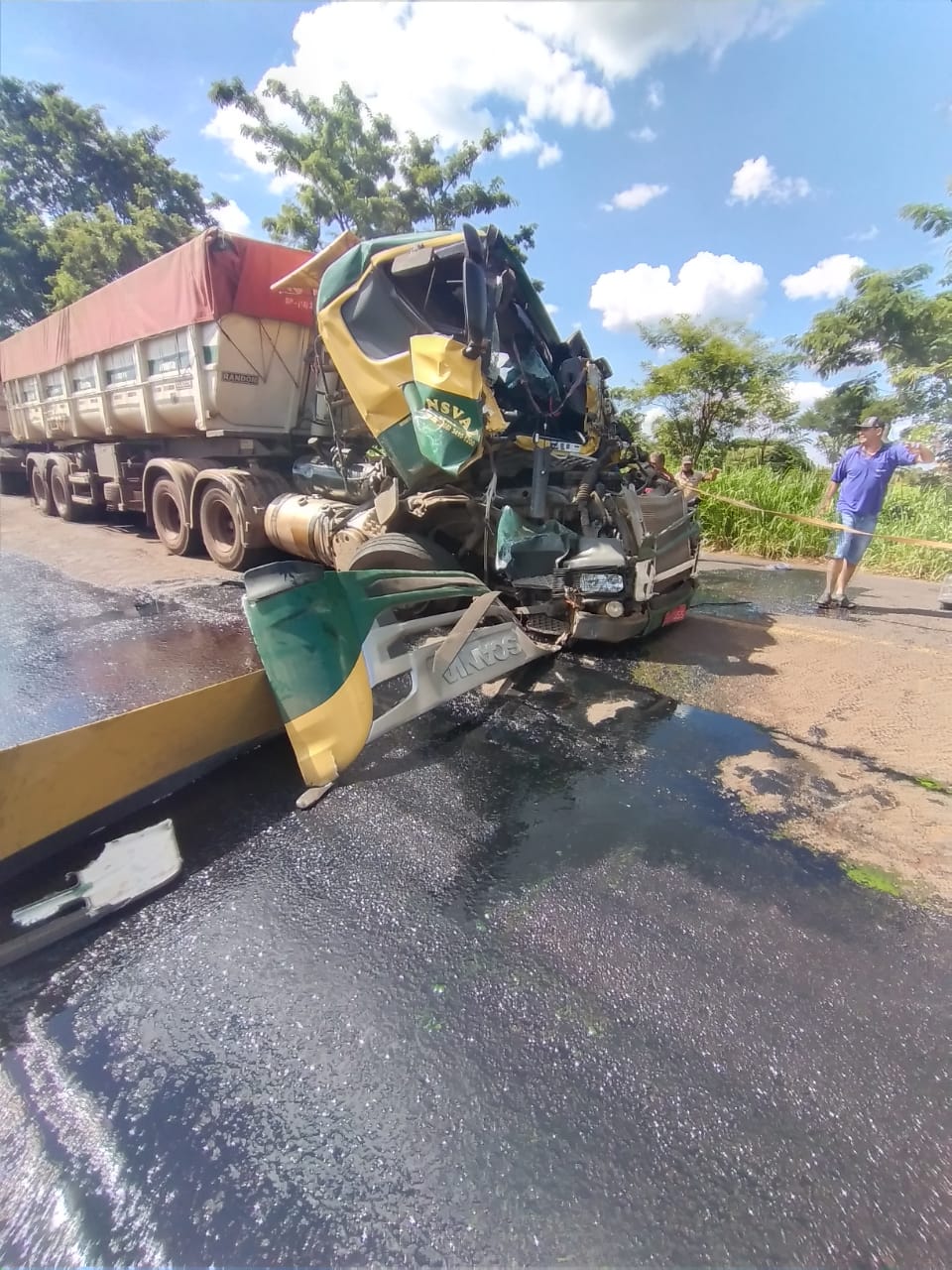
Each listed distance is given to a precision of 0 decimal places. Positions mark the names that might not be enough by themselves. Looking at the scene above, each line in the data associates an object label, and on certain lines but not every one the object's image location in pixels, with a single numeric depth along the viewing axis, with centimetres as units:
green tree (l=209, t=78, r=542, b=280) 1872
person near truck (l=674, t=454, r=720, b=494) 884
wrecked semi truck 412
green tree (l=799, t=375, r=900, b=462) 1764
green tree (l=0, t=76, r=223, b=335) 2261
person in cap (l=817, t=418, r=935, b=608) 605
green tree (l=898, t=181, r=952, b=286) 1389
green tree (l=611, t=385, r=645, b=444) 1612
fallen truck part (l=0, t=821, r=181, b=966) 207
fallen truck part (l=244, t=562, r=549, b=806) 285
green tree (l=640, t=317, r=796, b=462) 1440
